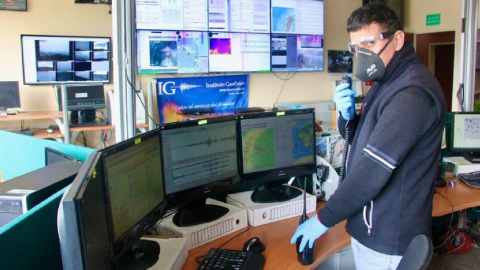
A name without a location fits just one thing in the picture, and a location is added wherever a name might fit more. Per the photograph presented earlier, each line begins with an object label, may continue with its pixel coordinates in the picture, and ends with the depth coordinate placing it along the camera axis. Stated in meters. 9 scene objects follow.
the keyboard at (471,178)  2.66
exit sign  6.19
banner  4.79
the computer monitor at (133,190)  1.18
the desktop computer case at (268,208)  1.90
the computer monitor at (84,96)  4.49
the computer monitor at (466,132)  2.98
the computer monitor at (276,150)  1.99
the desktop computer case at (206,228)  1.65
